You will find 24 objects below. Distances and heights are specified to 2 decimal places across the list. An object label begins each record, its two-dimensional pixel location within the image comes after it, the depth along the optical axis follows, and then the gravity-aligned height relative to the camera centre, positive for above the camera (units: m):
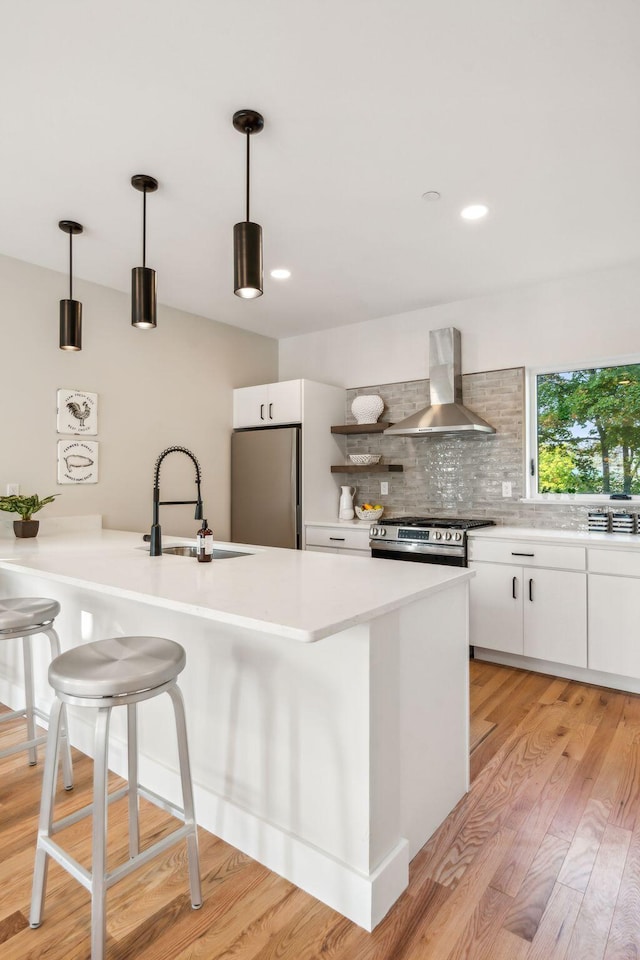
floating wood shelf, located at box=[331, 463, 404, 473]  4.32 +0.16
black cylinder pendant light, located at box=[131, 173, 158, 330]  2.27 +0.80
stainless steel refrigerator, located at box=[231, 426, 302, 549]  4.29 +0.01
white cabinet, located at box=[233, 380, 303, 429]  4.36 +0.70
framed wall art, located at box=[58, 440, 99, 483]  3.48 +0.18
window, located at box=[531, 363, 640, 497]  3.54 +0.38
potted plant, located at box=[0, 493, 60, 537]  2.99 -0.12
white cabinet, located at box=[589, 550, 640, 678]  2.94 -0.69
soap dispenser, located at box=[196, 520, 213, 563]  2.14 -0.23
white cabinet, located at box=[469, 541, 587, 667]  3.13 -0.70
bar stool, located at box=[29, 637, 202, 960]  1.28 -0.62
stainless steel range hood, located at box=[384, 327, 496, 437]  3.80 +0.67
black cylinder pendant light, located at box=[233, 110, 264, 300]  1.89 +0.81
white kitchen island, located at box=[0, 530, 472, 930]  1.43 -0.66
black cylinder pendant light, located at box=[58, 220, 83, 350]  2.78 +0.87
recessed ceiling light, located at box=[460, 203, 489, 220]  2.67 +1.38
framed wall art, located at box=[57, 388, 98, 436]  3.47 +0.50
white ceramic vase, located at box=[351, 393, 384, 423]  4.45 +0.67
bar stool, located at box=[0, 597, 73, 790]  2.01 -0.53
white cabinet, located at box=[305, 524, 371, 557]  4.04 -0.40
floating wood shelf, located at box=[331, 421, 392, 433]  4.37 +0.50
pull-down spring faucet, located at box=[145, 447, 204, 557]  2.25 -0.21
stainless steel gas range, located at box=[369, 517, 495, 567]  3.49 -0.34
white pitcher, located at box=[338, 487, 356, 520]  4.52 -0.15
